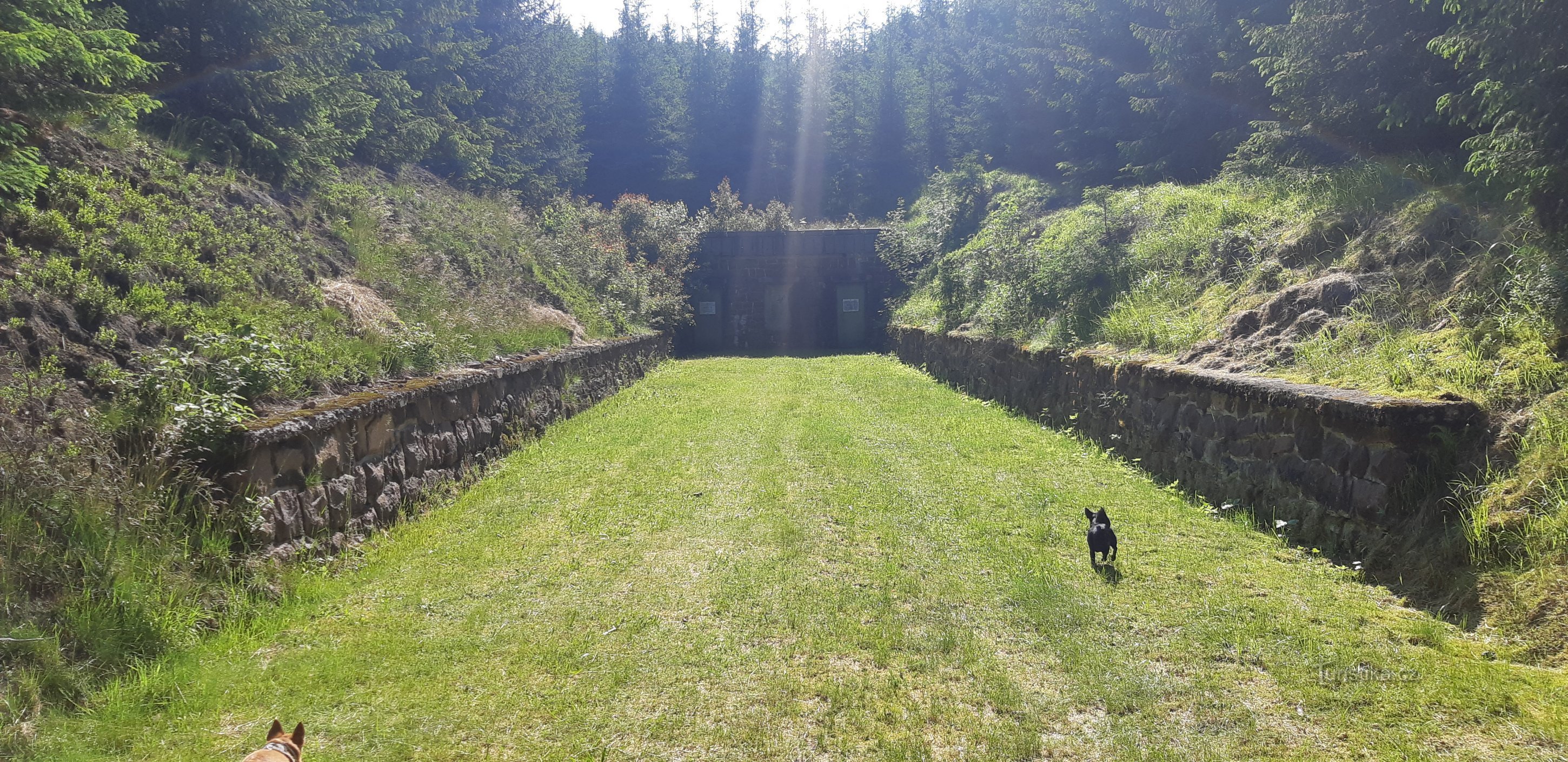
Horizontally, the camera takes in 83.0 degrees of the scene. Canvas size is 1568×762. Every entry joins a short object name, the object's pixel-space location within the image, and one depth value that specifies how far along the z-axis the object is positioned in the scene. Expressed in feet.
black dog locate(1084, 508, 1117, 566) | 17.19
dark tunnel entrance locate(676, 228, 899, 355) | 90.68
